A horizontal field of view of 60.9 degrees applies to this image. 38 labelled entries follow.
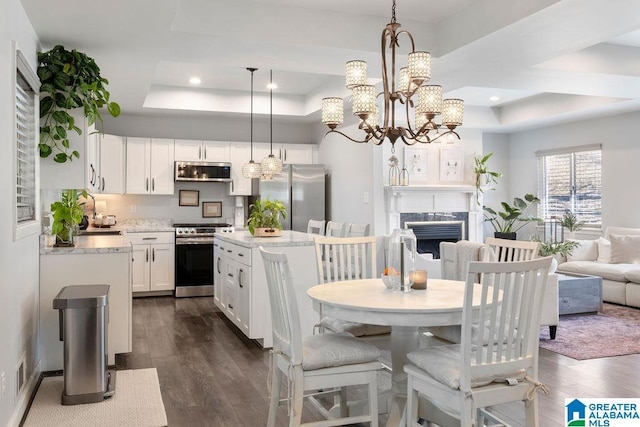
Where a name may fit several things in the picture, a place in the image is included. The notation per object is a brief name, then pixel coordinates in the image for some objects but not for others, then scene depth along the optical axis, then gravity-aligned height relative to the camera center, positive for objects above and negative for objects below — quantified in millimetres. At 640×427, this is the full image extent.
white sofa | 6289 -638
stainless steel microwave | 7434 +571
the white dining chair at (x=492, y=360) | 2213 -639
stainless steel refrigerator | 7504 +300
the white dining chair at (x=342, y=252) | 3659 -274
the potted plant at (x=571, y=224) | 8055 -164
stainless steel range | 7152 -647
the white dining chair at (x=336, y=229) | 5352 -170
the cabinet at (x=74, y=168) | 3986 +334
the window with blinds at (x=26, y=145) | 3270 +435
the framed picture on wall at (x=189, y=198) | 7879 +214
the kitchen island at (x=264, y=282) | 4590 -590
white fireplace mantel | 7109 +161
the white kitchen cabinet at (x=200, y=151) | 7570 +872
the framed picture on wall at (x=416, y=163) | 7883 +736
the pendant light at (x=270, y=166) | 6418 +552
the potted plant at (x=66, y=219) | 3945 -48
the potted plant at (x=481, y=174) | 8188 +587
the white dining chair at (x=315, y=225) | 5793 -141
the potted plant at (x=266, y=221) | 5262 -81
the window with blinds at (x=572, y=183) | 8031 +468
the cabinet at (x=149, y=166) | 7312 +641
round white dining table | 2482 -440
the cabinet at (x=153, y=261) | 7047 -638
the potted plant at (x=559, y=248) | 6977 -462
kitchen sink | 6349 -235
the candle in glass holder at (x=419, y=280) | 3002 -370
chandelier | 3258 +735
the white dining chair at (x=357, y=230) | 5039 -166
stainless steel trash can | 3322 -818
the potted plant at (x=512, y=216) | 8375 -53
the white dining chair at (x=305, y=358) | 2494 -688
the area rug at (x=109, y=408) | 3031 -1162
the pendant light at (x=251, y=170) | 6668 +525
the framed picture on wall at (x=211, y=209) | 8008 +53
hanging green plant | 3801 +860
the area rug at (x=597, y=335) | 4385 -1103
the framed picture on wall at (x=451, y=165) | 8203 +734
